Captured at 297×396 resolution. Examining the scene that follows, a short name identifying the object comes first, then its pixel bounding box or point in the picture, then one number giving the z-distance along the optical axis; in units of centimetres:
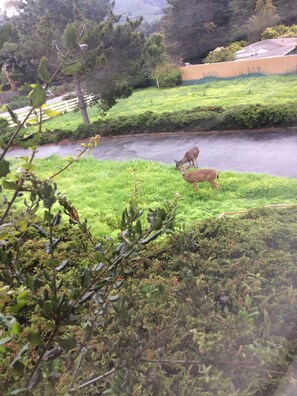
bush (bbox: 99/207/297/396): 93
